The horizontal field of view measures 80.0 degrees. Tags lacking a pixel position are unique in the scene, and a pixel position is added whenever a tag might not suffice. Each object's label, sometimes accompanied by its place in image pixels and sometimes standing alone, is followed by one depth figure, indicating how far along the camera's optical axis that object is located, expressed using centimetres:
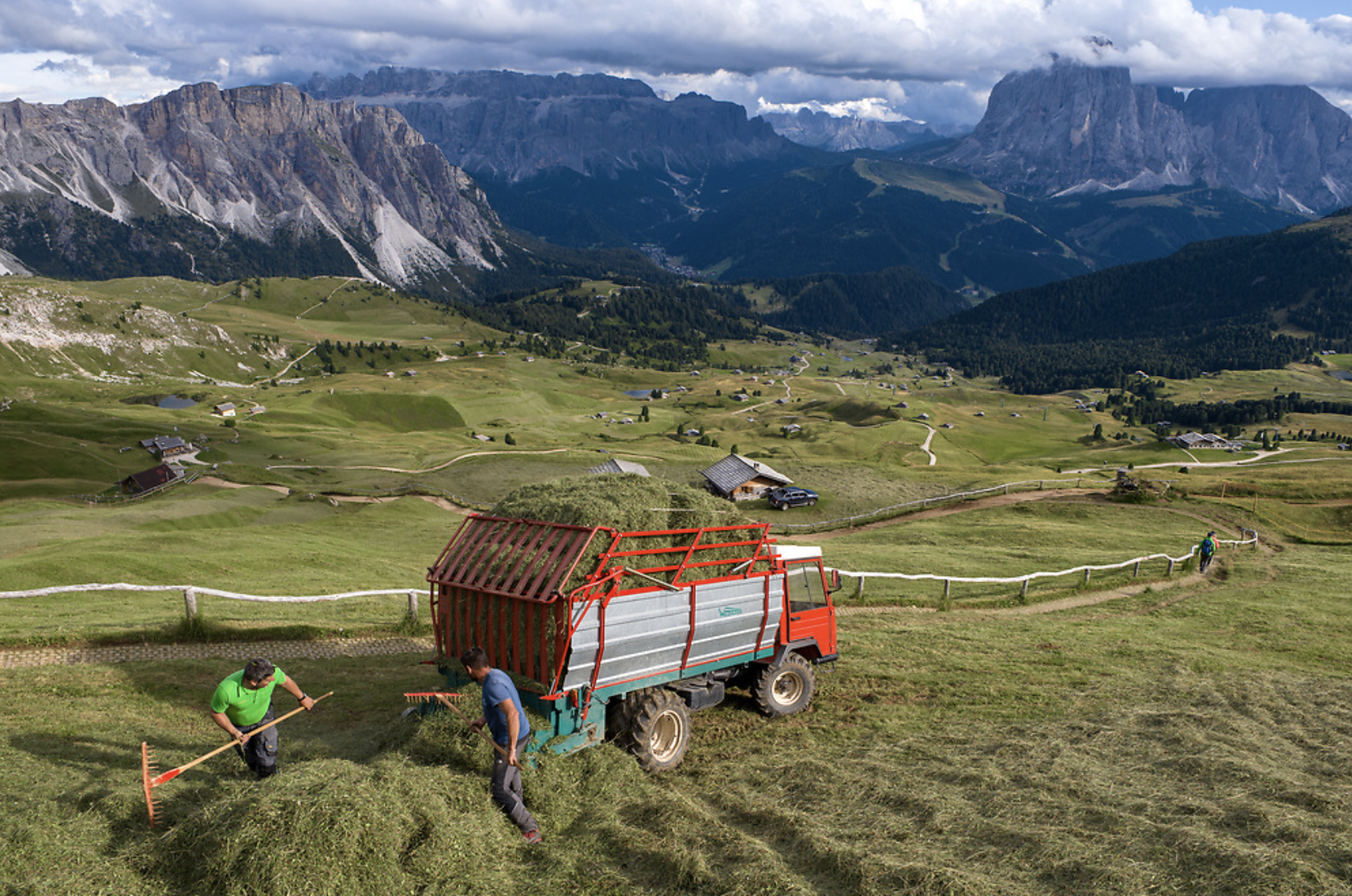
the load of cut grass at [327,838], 909
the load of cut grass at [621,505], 1431
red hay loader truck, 1298
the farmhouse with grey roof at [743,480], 7200
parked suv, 6862
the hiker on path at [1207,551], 3918
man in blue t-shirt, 1134
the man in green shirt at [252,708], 1157
